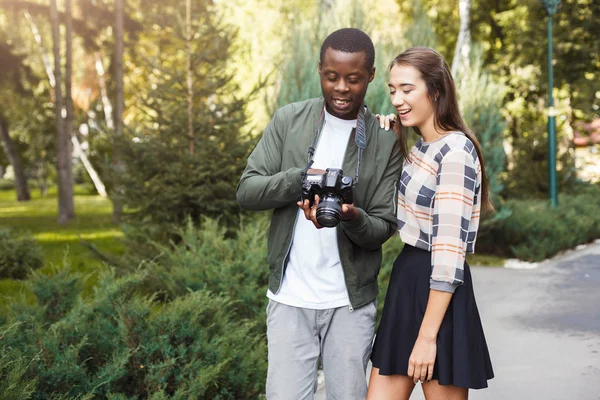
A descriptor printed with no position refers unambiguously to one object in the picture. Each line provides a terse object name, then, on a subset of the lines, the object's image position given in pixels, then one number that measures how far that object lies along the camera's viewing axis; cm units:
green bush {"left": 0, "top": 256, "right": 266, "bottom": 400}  401
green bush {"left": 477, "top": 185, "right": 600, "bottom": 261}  1327
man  289
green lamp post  1586
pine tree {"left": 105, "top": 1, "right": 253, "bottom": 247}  884
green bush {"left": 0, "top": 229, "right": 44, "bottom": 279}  1093
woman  264
